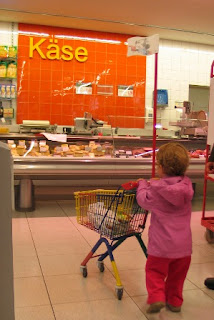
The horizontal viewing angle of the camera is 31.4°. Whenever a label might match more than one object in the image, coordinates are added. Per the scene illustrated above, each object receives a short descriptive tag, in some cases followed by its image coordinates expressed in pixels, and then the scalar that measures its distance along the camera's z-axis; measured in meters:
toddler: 2.50
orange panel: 8.00
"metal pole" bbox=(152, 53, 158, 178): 3.30
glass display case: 5.36
